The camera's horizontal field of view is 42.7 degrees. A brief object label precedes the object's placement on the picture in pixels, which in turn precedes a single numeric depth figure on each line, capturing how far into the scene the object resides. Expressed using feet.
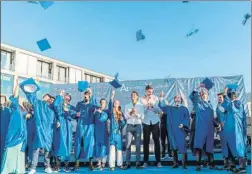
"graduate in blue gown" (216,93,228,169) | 16.05
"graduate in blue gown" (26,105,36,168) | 17.25
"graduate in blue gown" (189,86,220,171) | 16.55
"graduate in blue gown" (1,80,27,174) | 15.35
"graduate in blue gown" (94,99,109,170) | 17.58
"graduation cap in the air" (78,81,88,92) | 20.57
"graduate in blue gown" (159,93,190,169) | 17.54
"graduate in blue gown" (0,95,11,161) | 16.26
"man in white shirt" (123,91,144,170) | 17.53
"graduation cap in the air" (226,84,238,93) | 16.83
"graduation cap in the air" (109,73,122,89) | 22.21
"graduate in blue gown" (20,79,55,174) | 16.34
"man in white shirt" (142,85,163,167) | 17.62
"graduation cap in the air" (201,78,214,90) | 21.56
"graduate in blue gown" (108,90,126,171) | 17.29
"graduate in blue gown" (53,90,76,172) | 17.56
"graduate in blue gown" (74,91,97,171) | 17.51
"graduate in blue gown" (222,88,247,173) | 15.43
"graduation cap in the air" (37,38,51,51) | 20.03
